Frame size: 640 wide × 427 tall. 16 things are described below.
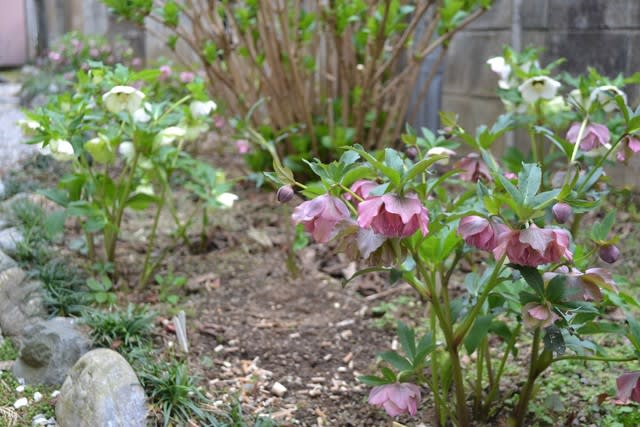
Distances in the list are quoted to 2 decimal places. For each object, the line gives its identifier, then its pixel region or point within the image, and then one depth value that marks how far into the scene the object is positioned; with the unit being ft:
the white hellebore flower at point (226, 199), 8.21
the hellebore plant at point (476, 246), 4.07
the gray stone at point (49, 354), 6.46
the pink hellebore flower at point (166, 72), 14.07
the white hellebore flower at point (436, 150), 5.76
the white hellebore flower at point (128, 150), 7.88
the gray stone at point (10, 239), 8.10
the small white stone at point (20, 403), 6.15
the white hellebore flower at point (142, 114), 7.41
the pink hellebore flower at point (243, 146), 11.39
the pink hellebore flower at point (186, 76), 13.79
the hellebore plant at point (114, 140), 6.97
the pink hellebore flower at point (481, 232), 4.19
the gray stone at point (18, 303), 7.23
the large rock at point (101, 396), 5.64
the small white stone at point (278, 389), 6.39
